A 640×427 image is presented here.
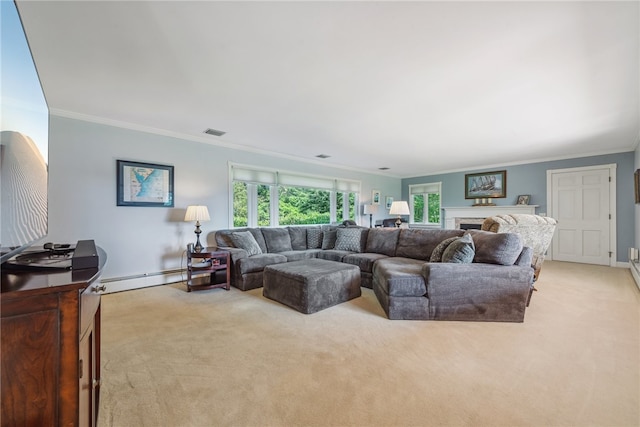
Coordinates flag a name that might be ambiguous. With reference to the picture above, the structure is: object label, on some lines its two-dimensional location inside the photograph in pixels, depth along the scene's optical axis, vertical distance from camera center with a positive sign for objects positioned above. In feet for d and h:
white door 17.79 +0.02
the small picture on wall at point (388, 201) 27.33 +1.26
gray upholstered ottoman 9.46 -2.63
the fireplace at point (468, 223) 23.17 -0.83
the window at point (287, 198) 16.56 +1.11
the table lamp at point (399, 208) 16.47 +0.34
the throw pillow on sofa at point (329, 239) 16.99 -1.61
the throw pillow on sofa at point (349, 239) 15.44 -1.51
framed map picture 12.25 +1.40
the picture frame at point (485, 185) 22.21 +2.46
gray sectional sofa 8.68 -2.24
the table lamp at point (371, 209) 23.62 +0.39
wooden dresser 2.19 -1.16
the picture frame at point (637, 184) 14.61 +1.61
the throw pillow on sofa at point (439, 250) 10.33 -1.44
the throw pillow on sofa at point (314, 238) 17.33 -1.58
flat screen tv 2.81 +0.90
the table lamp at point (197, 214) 12.53 -0.04
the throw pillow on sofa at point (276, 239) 15.62 -1.52
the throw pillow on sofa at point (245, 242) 13.79 -1.45
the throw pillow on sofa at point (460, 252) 9.22 -1.33
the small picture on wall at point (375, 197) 25.76 +1.59
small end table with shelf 12.05 -2.45
